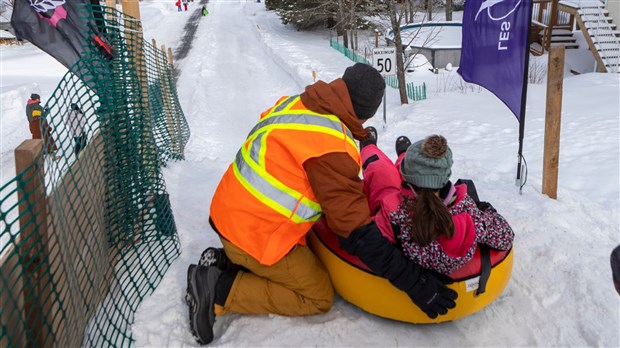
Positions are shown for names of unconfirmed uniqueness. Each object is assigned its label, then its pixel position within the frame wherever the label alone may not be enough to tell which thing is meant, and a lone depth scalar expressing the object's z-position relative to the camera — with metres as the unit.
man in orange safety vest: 2.69
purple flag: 4.55
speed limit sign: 9.97
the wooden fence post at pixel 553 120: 4.46
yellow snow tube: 2.94
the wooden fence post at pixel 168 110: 7.89
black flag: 4.20
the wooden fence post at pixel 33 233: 2.15
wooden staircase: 14.74
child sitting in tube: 2.64
